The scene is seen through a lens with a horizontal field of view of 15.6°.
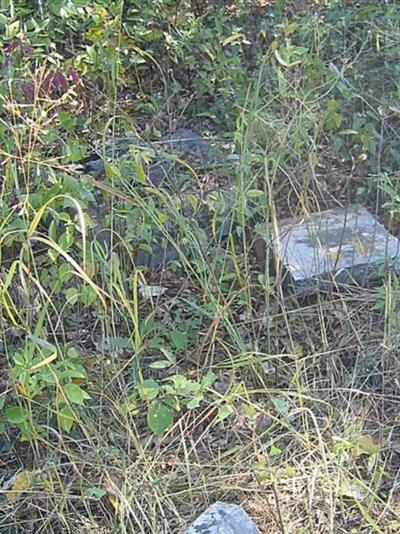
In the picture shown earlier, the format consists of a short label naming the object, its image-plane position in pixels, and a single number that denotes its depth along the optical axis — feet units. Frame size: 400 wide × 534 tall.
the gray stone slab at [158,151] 16.27
